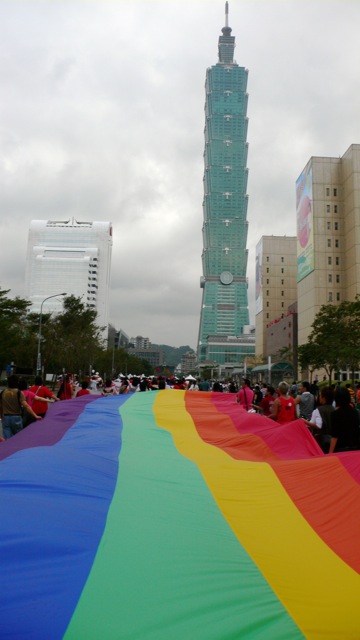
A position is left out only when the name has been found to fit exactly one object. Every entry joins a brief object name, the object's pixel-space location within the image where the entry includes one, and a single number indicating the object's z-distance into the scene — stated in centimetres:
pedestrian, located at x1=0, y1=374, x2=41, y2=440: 934
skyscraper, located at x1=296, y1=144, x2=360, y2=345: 7956
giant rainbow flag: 263
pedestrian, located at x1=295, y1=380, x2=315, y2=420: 1155
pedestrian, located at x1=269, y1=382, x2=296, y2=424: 1017
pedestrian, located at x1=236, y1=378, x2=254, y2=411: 1405
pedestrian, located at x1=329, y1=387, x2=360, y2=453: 723
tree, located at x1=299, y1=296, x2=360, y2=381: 4016
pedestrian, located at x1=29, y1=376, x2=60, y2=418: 1041
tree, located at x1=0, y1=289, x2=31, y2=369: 4280
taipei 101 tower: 19962
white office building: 18038
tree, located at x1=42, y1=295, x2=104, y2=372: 5653
